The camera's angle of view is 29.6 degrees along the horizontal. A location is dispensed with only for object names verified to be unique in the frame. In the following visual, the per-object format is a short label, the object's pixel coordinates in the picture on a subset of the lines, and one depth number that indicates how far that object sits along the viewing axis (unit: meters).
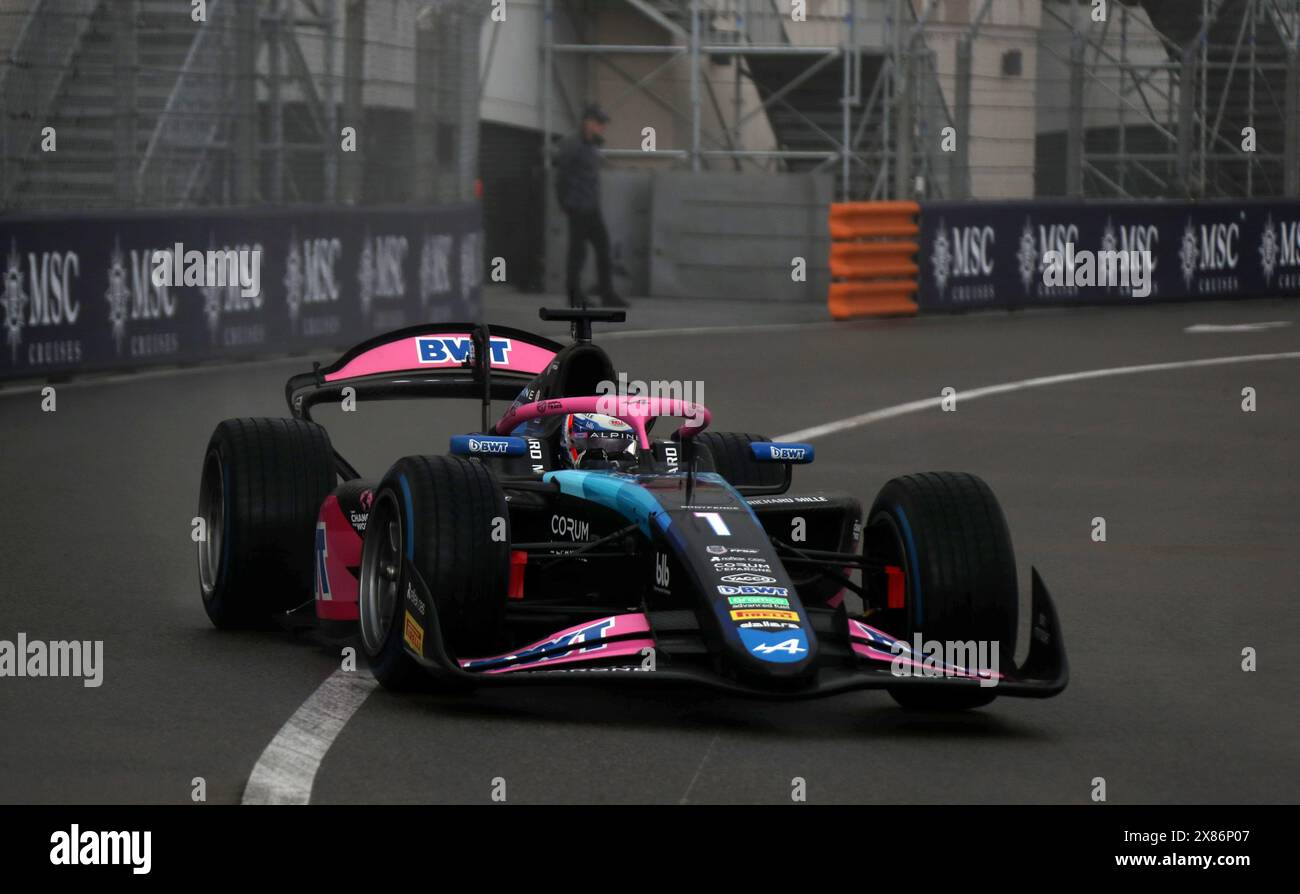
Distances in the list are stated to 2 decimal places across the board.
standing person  26.08
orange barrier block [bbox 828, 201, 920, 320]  25.67
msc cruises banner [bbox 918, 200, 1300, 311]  26.52
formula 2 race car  7.00
